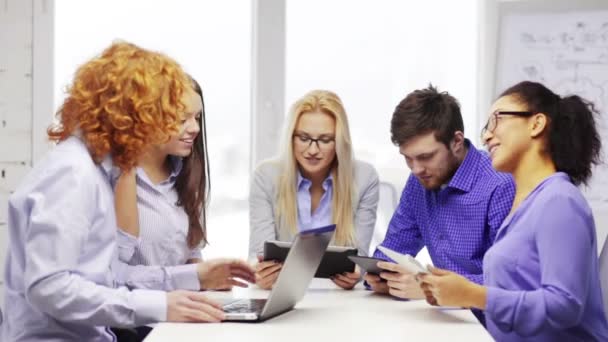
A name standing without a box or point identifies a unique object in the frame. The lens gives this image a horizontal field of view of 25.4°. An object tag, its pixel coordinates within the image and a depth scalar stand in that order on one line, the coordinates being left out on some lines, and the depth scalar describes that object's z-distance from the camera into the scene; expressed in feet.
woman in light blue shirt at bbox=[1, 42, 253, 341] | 9.84
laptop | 10.29
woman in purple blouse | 10.31
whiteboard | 15.50
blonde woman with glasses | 13.42
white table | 9.92
